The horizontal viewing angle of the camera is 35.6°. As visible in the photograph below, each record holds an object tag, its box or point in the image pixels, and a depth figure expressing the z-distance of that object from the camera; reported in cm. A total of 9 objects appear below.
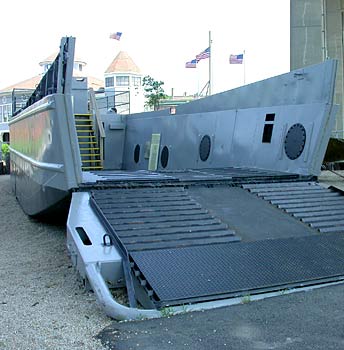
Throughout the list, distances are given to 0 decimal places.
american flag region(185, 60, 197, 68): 4140
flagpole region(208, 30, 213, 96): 3656
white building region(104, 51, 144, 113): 5372
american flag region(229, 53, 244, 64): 4177
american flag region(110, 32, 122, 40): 3608
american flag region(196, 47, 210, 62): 3672
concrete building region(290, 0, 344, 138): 1997
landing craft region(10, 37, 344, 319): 443
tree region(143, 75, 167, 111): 5103
